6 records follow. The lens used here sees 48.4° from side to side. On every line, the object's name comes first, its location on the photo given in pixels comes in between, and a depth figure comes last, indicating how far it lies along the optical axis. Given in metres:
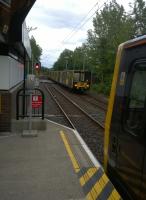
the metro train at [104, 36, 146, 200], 1.53
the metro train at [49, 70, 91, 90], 15.73
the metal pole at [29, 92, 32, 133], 4.33
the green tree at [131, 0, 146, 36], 30.25
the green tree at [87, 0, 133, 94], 15.85
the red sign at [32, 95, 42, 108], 4.56
